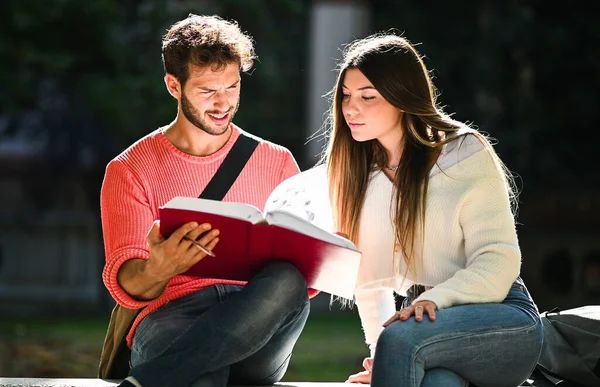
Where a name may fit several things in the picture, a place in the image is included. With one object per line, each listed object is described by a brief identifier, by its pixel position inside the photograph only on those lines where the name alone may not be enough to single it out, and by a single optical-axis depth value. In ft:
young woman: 18.25
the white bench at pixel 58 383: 20.48
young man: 18.19
